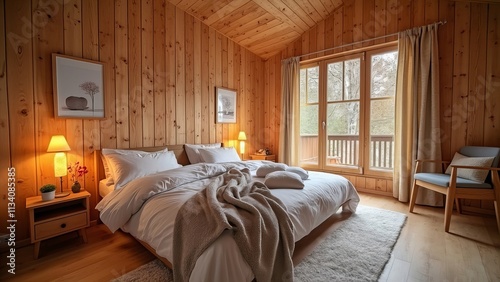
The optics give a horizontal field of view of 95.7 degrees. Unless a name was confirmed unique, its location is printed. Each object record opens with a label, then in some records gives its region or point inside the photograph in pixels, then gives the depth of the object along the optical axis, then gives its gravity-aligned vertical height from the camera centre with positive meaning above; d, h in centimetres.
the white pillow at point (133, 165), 227 -33
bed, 117 -57
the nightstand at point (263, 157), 434 -44
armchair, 226 -49
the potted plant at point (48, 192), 196 -50
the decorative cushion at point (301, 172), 238 -40
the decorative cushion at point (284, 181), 203 -42
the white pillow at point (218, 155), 315 -30
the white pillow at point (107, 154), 243 -23
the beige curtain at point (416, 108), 302 +36
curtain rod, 302 +148
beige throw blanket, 122 -55
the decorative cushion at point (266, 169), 239 -37
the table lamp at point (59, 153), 210 -17
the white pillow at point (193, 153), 321 -26
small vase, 221 -51
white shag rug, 161 -99
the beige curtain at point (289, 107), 434 +53
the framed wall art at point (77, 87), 225 +50
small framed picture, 388 +53
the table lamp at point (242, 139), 418 -8
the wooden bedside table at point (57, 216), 185 -70
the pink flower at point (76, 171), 235 -37
